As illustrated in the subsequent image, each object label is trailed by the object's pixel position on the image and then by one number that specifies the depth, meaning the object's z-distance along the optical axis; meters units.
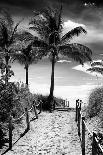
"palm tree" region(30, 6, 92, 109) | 27.20
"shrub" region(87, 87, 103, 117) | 15.06
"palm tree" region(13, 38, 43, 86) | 26.98
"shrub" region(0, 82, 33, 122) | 12.45
